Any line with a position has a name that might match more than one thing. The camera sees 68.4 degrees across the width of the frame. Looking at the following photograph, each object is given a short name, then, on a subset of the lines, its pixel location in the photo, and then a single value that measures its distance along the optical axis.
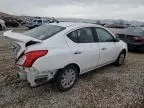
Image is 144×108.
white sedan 2.20
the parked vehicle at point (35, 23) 15.28
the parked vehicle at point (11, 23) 16.72
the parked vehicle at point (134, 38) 5.24
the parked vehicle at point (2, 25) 11.85
